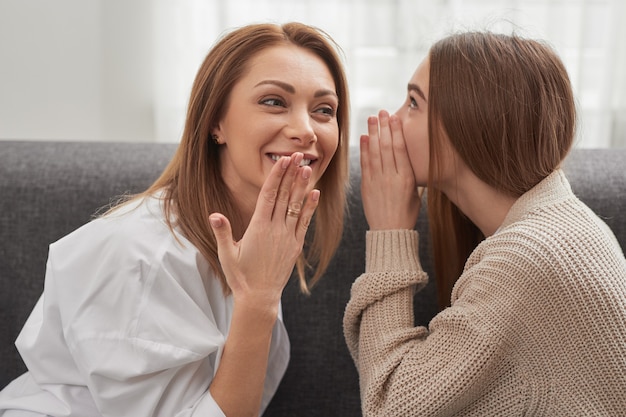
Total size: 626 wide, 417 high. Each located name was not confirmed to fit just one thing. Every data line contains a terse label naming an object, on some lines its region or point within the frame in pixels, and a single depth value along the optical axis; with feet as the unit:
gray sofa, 5.51
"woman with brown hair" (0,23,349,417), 4.03
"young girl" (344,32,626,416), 4.14
